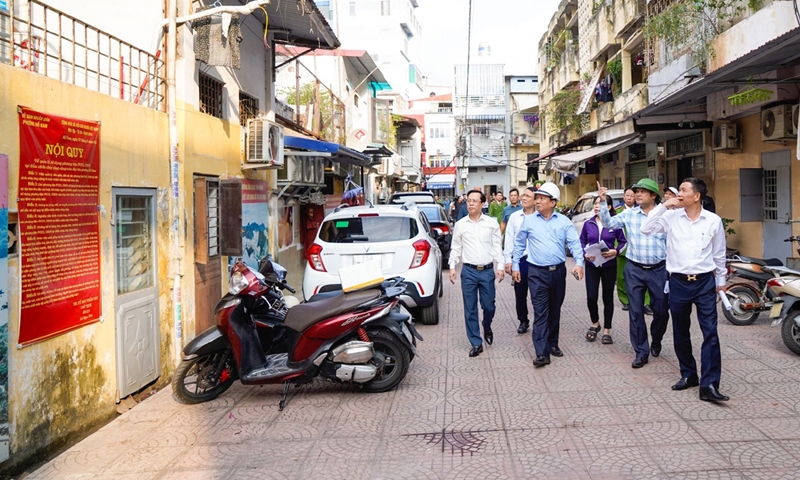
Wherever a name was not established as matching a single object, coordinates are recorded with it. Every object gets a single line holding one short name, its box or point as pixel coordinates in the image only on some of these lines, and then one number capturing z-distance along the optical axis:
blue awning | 11.15
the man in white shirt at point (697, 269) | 5.36
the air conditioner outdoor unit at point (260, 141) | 9.38
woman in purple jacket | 7.71
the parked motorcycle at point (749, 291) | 8.40
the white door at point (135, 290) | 6.11
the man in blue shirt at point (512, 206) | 12.68
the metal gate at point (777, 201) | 12.26
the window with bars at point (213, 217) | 8.16
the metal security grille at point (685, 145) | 15.98
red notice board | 4.70
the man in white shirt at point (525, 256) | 7.32
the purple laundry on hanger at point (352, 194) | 16.91
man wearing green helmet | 6.45
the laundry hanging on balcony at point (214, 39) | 7.53
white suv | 8.59
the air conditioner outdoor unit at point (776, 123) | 11.23
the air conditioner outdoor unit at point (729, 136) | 13.70
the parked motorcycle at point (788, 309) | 6.81
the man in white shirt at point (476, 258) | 7.24
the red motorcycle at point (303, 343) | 5.86
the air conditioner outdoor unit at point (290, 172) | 11.88
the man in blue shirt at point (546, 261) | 6.68
